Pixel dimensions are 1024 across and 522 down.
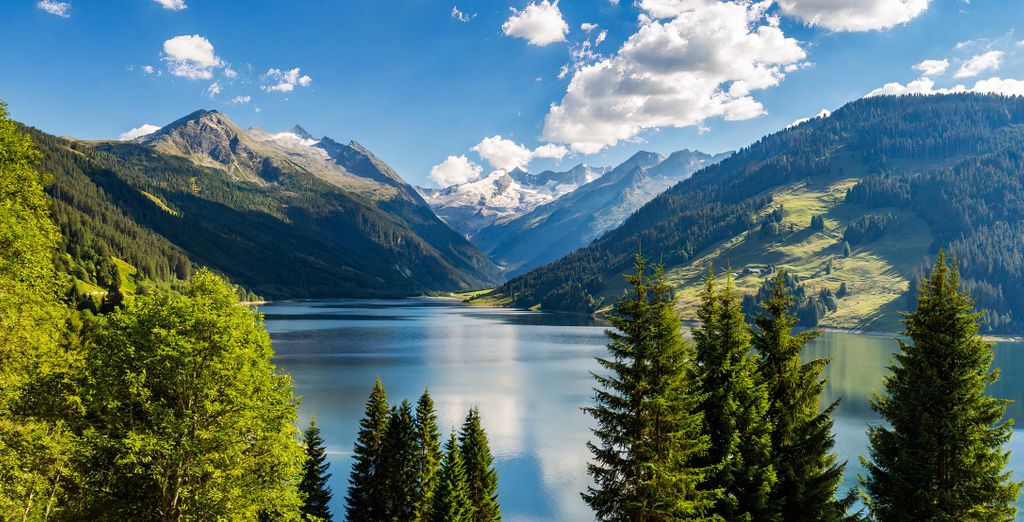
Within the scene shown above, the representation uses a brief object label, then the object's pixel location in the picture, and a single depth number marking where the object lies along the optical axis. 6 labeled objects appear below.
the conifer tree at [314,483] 39.41
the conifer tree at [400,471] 41.16
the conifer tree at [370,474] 41.16
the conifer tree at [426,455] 41.03
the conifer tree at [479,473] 40.03
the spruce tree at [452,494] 34.38
